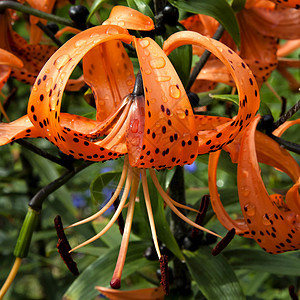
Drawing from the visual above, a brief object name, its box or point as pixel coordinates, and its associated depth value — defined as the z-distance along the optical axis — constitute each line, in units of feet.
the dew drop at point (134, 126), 1.21
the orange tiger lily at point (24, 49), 1.43
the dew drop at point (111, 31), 1.14
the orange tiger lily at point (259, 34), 1.43
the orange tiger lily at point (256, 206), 1.22
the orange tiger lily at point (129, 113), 1.12
